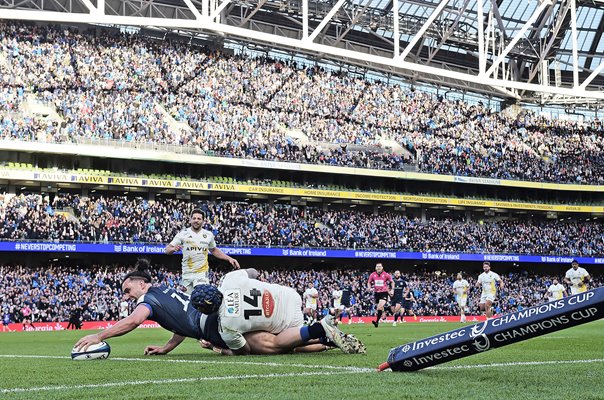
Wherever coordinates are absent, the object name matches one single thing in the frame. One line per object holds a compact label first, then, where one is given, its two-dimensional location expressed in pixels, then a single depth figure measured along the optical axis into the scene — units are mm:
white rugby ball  9484
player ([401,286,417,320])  39041
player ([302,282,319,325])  30266
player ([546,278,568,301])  27844
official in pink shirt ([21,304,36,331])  34625
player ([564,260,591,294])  23078
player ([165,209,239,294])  13234
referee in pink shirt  23703
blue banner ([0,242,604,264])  40656
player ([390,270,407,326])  27328
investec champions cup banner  5617
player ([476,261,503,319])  24906
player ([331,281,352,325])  41638
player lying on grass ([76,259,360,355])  8953
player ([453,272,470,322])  31516
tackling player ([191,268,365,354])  8641
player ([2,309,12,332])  34344
